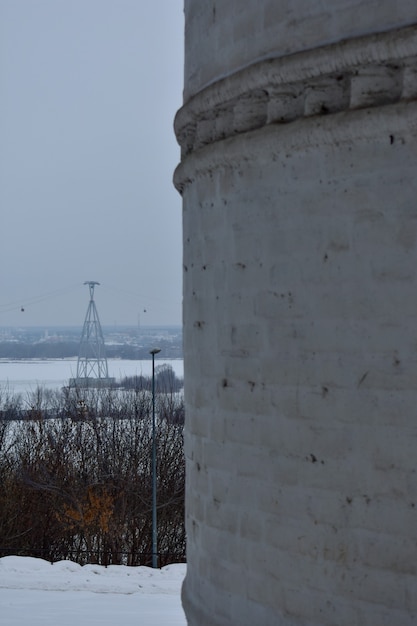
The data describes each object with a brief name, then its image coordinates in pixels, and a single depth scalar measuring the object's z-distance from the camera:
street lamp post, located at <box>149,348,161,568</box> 39.71
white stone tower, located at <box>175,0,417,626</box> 8.15
